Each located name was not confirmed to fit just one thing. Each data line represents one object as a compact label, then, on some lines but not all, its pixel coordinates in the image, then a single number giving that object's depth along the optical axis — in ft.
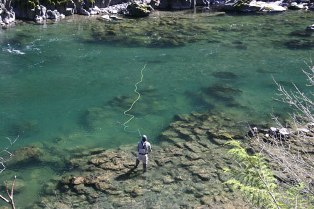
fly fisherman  61.00
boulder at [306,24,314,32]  145.59
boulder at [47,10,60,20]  154.30
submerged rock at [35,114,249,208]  57.00
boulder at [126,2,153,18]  163.02
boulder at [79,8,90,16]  161.17
